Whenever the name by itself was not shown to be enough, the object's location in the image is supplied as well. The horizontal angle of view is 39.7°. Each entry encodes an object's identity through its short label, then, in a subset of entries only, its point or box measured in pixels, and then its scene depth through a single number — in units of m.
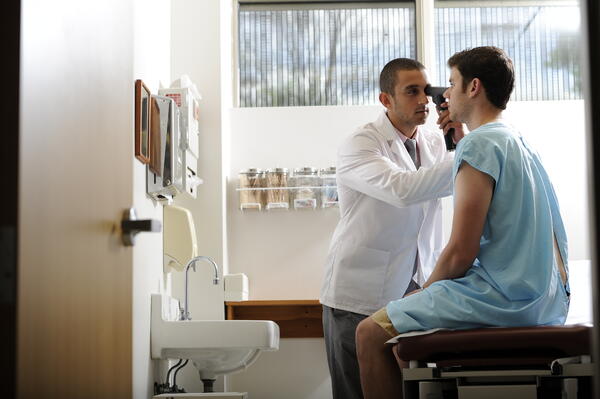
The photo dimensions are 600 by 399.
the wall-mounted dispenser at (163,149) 3.20
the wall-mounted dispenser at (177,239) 3.57
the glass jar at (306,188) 4.27
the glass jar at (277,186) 4.28
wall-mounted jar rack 4.27
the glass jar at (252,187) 4.28
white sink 3.17
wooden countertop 4.08
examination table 1.97
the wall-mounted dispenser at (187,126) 3.56
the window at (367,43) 4.60
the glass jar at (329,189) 4.29
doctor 3.07
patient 2.14
